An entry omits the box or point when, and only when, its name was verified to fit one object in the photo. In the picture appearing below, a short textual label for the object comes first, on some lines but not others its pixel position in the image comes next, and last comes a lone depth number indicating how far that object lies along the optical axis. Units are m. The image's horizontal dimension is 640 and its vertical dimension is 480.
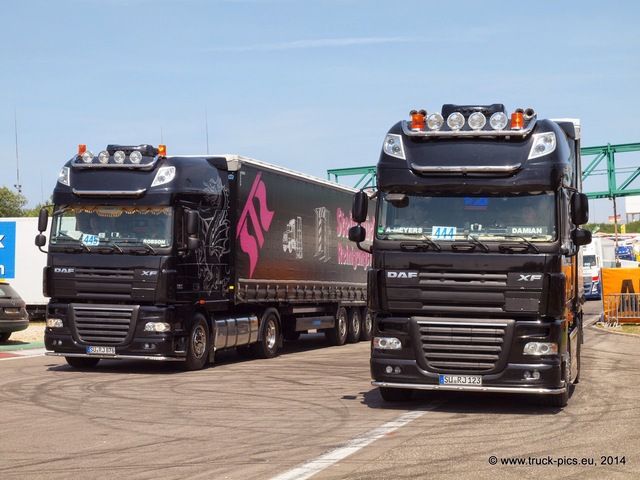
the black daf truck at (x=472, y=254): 11.83
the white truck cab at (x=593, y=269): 57.22
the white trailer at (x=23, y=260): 32.59
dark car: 23.77
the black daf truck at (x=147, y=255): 16.98
